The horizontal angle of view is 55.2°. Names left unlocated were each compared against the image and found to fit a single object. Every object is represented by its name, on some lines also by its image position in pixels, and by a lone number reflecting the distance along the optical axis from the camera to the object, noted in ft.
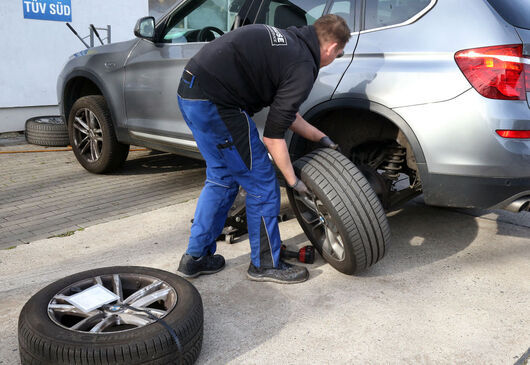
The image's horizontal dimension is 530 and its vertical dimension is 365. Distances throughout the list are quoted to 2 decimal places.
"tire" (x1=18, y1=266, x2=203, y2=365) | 6.26
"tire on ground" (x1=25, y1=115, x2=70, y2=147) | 20.98
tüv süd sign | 22.89
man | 8.53
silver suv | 8.54
